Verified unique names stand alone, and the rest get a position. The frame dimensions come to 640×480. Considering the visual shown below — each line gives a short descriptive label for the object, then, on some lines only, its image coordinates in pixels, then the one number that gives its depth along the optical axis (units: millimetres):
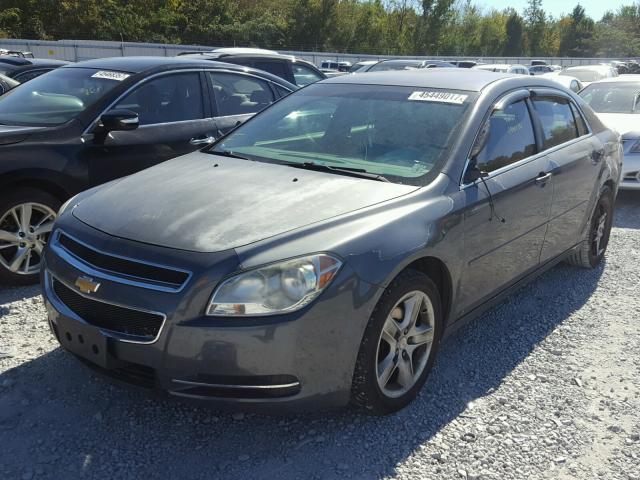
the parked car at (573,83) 14562
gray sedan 2553
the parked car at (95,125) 4543
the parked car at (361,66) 20289
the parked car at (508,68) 23125
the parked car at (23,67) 9180
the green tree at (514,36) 70250
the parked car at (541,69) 34225
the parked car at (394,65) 19000
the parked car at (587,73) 22047
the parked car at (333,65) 29812
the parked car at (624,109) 7855
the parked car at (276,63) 9039
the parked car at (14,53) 15323
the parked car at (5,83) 8312
